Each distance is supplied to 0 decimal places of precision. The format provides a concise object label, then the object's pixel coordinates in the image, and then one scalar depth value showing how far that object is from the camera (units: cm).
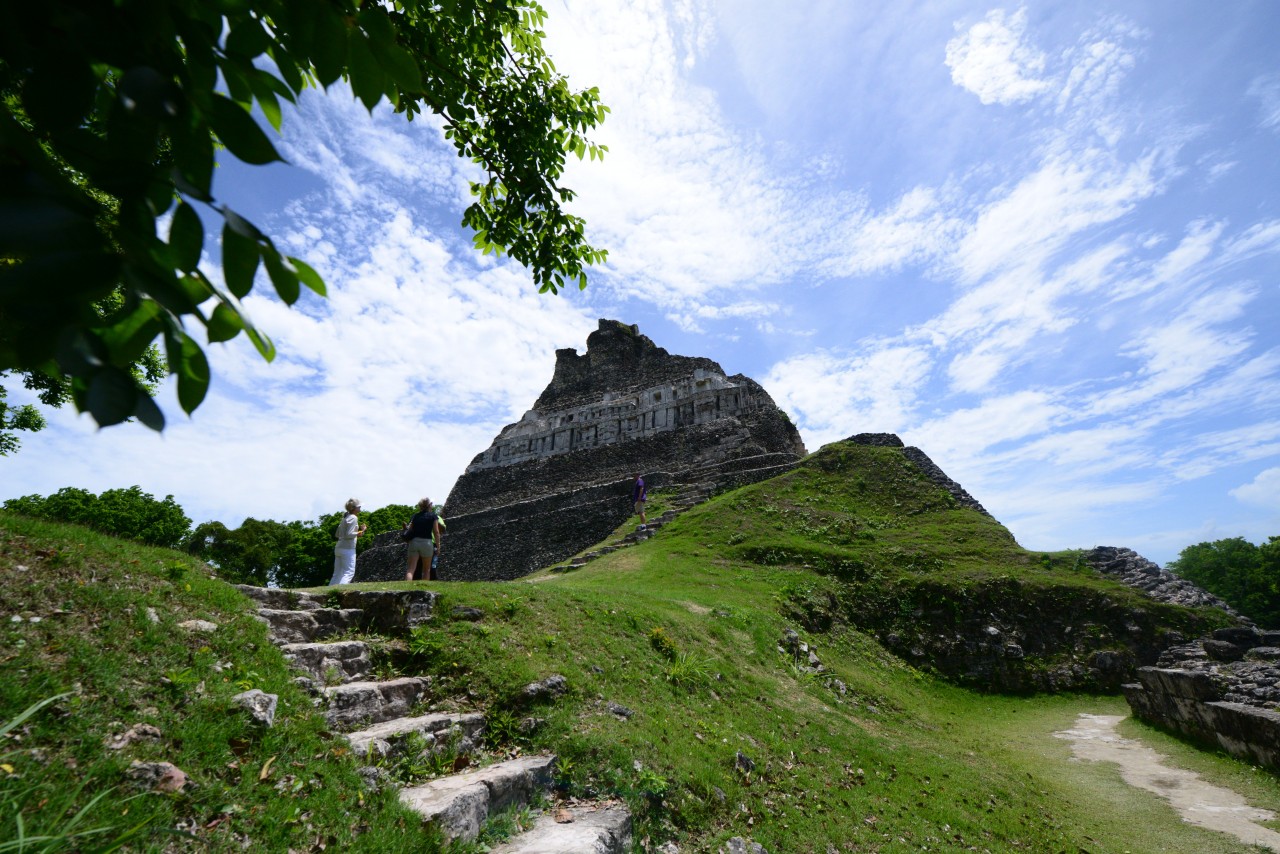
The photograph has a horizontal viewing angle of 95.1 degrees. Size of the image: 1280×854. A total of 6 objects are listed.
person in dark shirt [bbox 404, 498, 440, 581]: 995
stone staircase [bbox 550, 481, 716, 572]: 1881
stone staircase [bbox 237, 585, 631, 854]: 374
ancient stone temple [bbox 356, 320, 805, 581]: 2531
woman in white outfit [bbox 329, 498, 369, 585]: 1020
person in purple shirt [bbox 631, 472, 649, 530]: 2069
